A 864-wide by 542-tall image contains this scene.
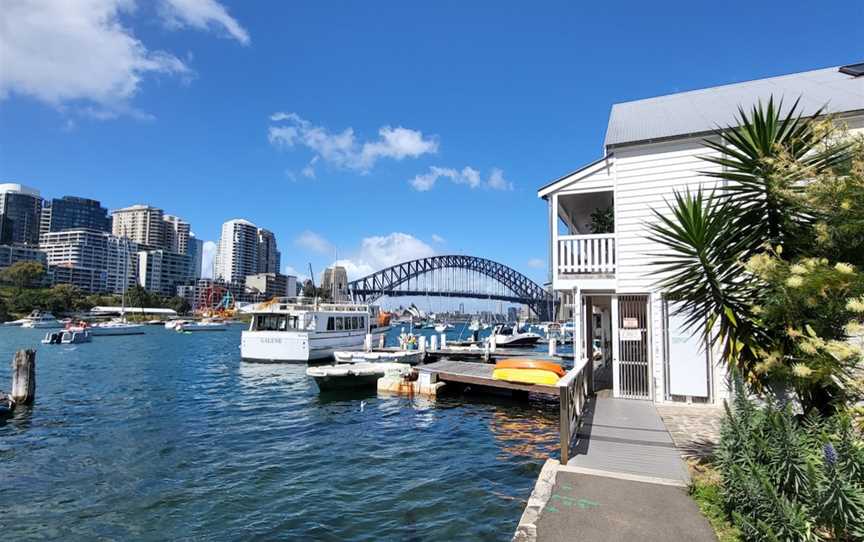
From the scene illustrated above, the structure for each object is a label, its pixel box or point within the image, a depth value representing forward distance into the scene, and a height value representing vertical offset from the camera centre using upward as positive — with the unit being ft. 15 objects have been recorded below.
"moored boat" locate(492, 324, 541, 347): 131.03 -8.40
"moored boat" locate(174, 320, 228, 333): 284.61 -14.06
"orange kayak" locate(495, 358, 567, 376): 42.81 -5.34
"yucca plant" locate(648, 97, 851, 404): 18.86 +3.41
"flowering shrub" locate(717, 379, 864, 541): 12.29 -4.91
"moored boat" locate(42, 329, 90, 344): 166.40 -12.54
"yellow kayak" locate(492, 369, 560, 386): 42.19 -6.32
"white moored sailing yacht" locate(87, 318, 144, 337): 220.96 -12.63
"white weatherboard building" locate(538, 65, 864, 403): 35.04 +7.09
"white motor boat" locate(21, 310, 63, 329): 285.02 -11.43
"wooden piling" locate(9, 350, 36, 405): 53.67 -8.78
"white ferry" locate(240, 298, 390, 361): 97.35 -5.71
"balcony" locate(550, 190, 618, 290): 38.47 +4.39
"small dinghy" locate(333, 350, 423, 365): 80.28 -8.71
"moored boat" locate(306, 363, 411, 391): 57.77 -8.63
